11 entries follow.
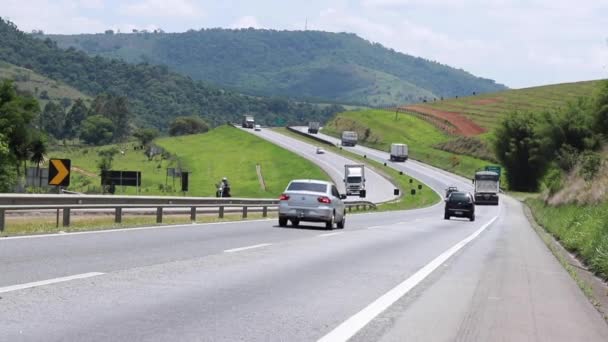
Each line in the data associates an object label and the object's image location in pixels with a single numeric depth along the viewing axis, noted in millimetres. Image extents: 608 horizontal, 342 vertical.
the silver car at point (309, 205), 28344
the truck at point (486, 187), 84750
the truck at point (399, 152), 128625
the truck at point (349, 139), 148250
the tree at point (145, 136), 171812
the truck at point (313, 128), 171750
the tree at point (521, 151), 109875
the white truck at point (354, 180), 90875
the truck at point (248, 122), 182125
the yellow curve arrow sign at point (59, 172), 26062
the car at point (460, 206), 48562
